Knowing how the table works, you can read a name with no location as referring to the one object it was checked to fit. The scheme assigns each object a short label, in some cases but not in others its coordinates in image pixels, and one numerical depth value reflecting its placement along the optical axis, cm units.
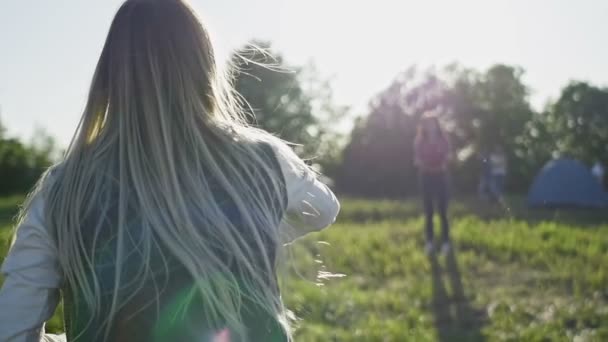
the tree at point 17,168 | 2020
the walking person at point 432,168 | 843
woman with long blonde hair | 161
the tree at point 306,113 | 2343
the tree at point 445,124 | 2988
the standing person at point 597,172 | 2097
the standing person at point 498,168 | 1395
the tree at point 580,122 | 3378
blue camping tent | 1708
